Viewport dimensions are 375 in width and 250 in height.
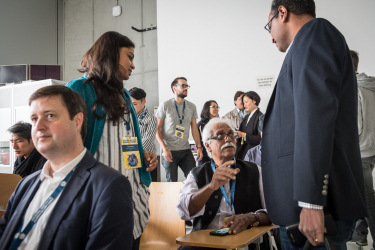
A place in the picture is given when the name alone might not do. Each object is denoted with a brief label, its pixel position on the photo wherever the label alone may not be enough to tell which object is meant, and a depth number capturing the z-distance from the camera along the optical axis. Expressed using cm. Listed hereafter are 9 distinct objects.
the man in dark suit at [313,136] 87
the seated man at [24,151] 244
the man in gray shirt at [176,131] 389
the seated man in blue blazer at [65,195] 89
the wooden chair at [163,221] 209
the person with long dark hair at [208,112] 442
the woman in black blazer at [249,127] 361
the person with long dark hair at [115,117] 129
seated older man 161
